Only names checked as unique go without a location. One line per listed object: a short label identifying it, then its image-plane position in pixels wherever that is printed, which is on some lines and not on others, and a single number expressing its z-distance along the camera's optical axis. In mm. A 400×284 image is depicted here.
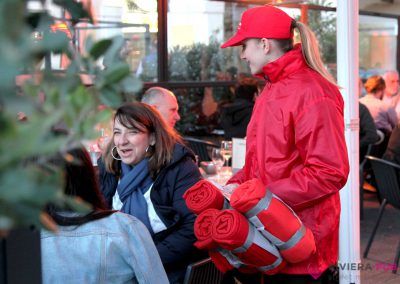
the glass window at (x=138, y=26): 6562
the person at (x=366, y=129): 6992
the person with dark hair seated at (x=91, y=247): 1948
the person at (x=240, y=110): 6762
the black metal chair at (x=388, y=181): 5262
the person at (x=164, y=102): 4859
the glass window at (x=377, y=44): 10509
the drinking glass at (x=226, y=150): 5023
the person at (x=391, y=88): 9344
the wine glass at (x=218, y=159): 4941
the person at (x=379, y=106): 8102
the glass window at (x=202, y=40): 7316
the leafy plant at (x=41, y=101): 557
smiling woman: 3051
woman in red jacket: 2461
